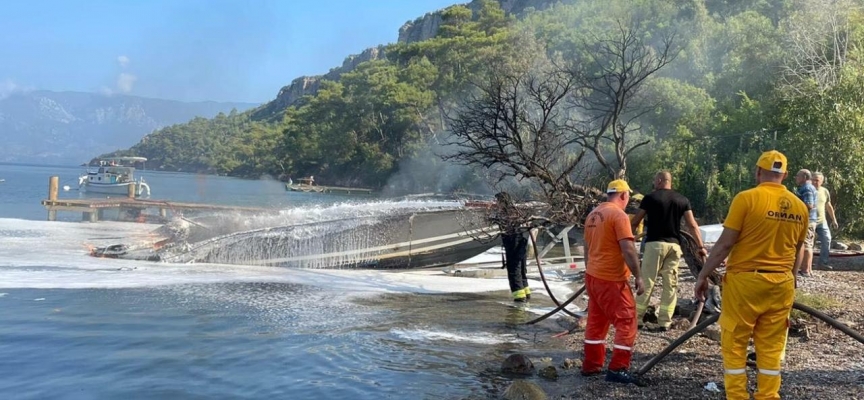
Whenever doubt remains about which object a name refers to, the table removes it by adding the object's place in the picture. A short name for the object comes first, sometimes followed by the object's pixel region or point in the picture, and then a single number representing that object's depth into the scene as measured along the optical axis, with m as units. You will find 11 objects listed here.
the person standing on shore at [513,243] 11.48
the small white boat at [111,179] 57.03
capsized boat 16.92
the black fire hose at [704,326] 5.99
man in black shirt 8.73
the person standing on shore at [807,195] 11.25
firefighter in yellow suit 5.32
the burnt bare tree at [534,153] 11.13
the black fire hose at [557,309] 9.61
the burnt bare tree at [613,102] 11.09
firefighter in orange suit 6.68
